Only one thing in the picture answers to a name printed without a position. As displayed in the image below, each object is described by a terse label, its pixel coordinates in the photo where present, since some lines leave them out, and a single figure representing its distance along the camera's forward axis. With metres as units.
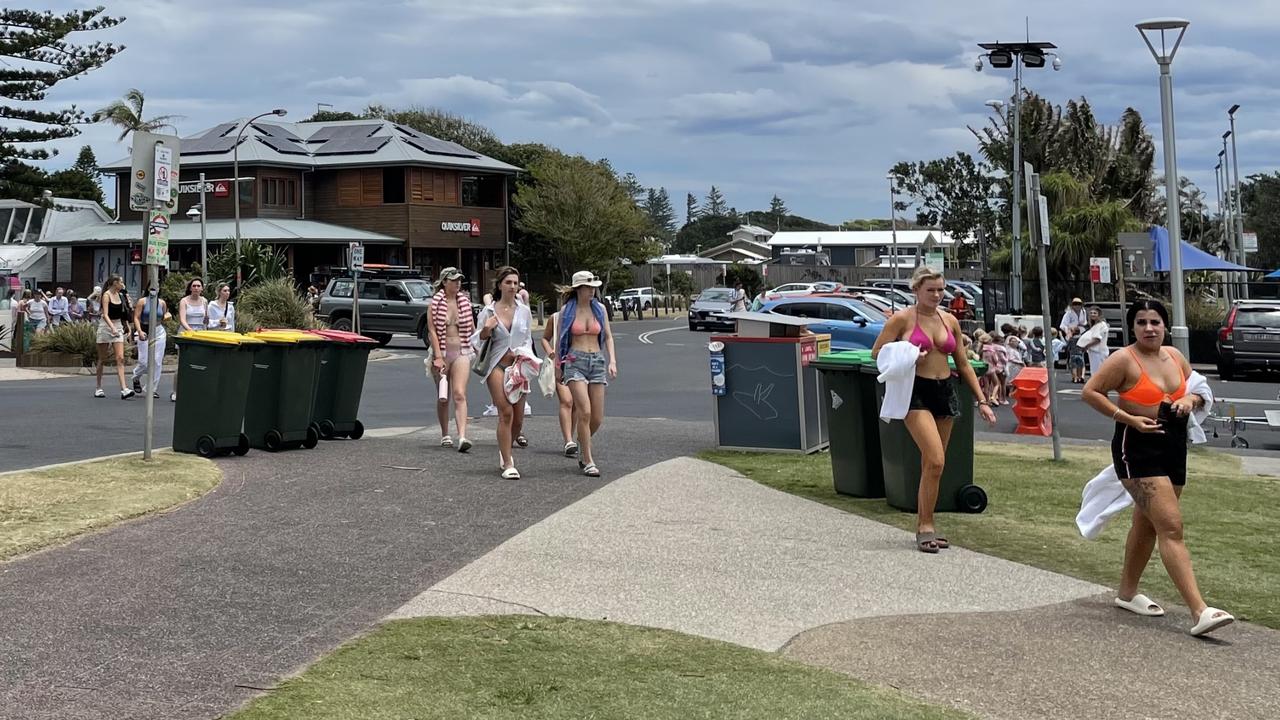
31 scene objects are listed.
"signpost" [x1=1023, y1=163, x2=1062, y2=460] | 13.08
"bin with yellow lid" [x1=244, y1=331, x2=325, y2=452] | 12.73
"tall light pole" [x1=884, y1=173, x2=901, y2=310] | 58.22
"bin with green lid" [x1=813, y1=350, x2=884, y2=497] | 10.52
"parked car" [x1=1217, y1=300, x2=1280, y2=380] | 26.78
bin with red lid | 13.88
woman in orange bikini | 6.63
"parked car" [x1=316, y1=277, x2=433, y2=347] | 36.59
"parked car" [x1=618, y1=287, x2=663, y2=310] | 63.84
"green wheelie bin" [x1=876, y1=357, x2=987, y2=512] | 10.05
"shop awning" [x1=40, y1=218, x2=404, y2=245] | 54.44
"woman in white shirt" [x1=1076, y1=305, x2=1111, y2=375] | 22.28
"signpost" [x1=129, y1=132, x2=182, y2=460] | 11.20
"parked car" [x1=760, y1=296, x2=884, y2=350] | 28.98
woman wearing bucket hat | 11.41
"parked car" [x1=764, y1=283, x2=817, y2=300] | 51.95
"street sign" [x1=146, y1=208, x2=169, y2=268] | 11.25
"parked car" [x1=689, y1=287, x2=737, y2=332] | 47.16
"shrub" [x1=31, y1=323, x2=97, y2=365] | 28.34
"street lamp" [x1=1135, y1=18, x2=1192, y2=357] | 18.88
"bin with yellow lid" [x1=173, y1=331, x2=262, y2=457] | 12.15
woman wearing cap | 12.84
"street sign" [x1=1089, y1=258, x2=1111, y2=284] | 30.72
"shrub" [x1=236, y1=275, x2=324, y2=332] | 32.22
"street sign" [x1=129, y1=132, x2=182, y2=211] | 11.18
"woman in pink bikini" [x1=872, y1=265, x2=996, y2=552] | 8.50
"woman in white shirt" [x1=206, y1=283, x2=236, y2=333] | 18.89
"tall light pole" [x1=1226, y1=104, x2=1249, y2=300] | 56.62
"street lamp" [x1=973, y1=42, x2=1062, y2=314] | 41.16
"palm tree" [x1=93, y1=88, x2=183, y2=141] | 70.75
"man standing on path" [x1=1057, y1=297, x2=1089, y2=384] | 26.00
